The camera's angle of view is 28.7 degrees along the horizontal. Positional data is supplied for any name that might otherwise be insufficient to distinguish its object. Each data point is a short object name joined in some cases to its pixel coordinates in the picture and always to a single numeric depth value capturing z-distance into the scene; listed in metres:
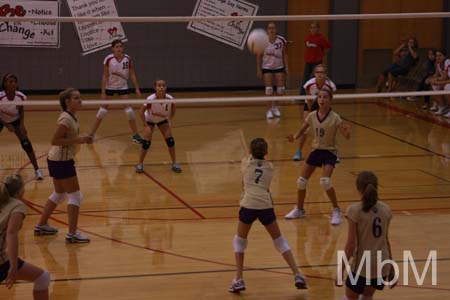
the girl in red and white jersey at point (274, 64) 18.33
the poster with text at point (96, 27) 21.23
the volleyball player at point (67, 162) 9.74
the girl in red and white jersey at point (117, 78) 15.65
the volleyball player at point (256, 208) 8.62
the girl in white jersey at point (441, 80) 19.28
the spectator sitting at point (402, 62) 21.22
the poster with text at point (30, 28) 20.98
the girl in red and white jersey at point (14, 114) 12.76
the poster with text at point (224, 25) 21.97
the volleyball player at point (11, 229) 7.01
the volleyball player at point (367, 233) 7.23
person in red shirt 19.69
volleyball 13.94
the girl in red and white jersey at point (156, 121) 13.66
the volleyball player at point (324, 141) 10.89
